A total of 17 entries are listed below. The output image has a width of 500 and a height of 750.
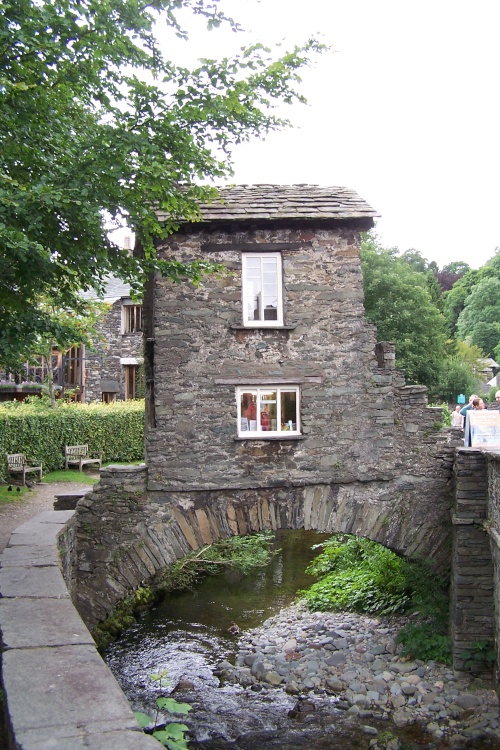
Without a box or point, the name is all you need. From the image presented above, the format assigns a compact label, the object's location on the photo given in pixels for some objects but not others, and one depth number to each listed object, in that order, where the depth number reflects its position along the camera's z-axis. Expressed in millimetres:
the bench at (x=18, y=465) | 19394
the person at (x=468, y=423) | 12117
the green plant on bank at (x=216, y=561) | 16422
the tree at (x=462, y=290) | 61125
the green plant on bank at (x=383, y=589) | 12562
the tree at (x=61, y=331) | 9727
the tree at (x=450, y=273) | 67500
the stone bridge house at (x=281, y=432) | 11336
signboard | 12125
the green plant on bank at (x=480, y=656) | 11539
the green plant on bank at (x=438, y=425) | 12080
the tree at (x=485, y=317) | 56625
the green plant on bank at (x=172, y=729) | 3605
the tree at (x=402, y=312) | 33375
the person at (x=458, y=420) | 13974
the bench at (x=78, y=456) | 22266
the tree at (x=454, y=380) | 37406
